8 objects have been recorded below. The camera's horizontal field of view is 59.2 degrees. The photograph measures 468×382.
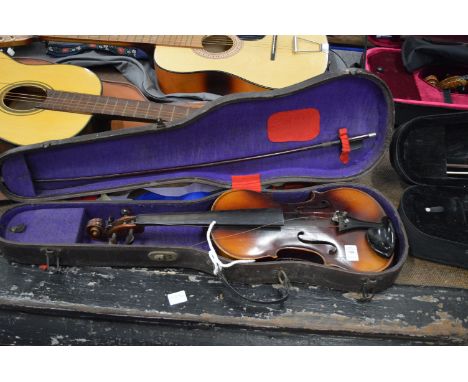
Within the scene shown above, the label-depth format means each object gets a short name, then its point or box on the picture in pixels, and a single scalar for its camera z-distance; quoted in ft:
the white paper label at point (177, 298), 4.12
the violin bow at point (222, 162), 4.69
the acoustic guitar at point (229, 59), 6.05
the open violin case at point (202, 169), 4.16
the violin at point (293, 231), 4.15
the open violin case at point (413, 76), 5.65
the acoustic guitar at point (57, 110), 5.14
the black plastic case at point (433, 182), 4.59
